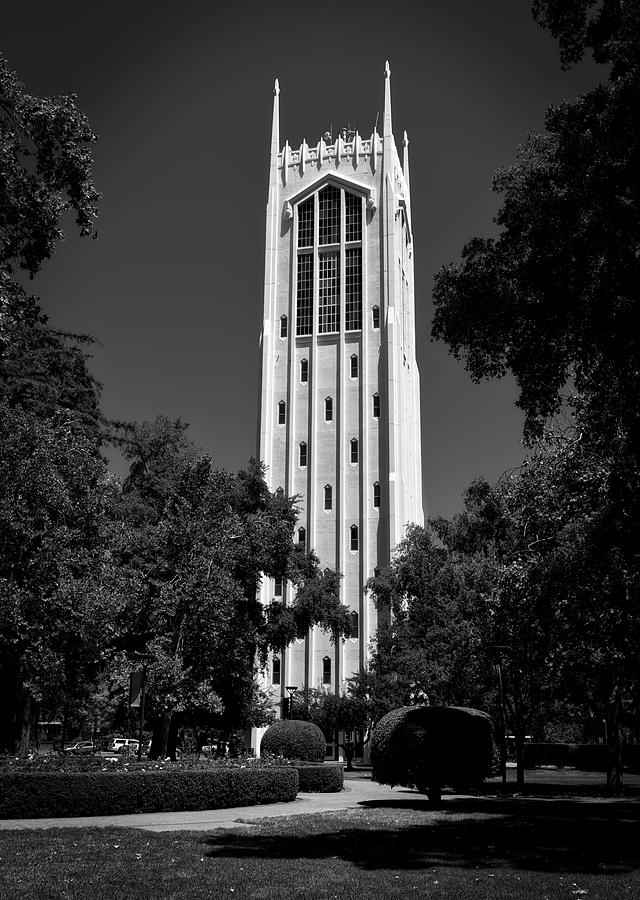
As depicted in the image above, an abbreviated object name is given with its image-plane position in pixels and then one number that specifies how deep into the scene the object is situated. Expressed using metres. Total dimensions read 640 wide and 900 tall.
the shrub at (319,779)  25.81
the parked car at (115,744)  61.99
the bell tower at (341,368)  61.59
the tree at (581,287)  11.34
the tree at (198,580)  23.97
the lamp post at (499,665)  25.29
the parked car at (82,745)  55.60
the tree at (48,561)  20.55
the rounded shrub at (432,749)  19.94
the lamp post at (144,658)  22.91
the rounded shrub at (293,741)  27.95
